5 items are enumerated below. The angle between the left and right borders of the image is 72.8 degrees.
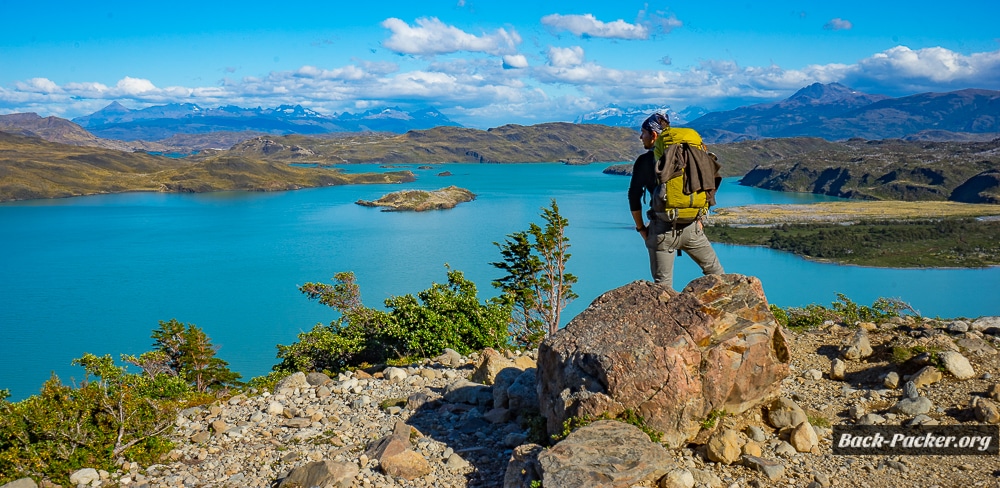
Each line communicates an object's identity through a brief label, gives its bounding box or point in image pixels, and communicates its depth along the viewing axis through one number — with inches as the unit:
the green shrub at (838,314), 514.3
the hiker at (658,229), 330.0
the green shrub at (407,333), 633.0
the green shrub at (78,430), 307.1
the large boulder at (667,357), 278.8
